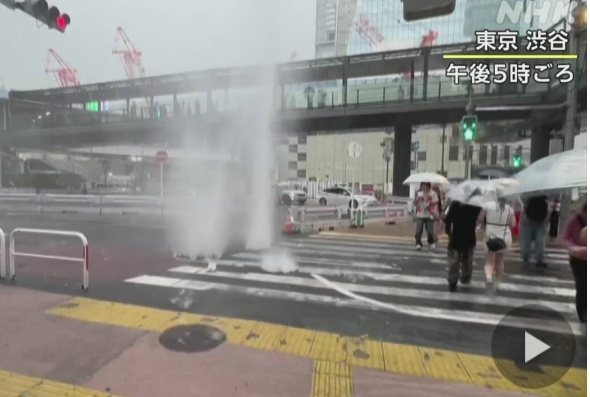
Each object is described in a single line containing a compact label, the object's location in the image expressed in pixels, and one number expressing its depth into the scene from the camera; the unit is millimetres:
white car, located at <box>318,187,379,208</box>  27938
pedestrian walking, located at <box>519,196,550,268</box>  7777
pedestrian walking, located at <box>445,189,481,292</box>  5992
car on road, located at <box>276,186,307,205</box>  26172
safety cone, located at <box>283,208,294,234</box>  12883
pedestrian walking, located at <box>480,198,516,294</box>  5930
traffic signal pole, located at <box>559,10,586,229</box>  10420
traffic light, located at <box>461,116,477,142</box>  12320
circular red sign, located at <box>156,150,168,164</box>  15607
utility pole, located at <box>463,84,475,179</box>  12811
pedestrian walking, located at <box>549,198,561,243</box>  11867
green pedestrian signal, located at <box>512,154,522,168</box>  19312
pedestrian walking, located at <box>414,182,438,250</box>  9750
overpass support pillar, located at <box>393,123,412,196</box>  26891
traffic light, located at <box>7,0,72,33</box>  7691
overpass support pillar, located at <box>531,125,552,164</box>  24375
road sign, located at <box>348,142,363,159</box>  14279
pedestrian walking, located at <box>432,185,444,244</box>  10055
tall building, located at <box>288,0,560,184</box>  46656
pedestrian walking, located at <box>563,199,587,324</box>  4250
